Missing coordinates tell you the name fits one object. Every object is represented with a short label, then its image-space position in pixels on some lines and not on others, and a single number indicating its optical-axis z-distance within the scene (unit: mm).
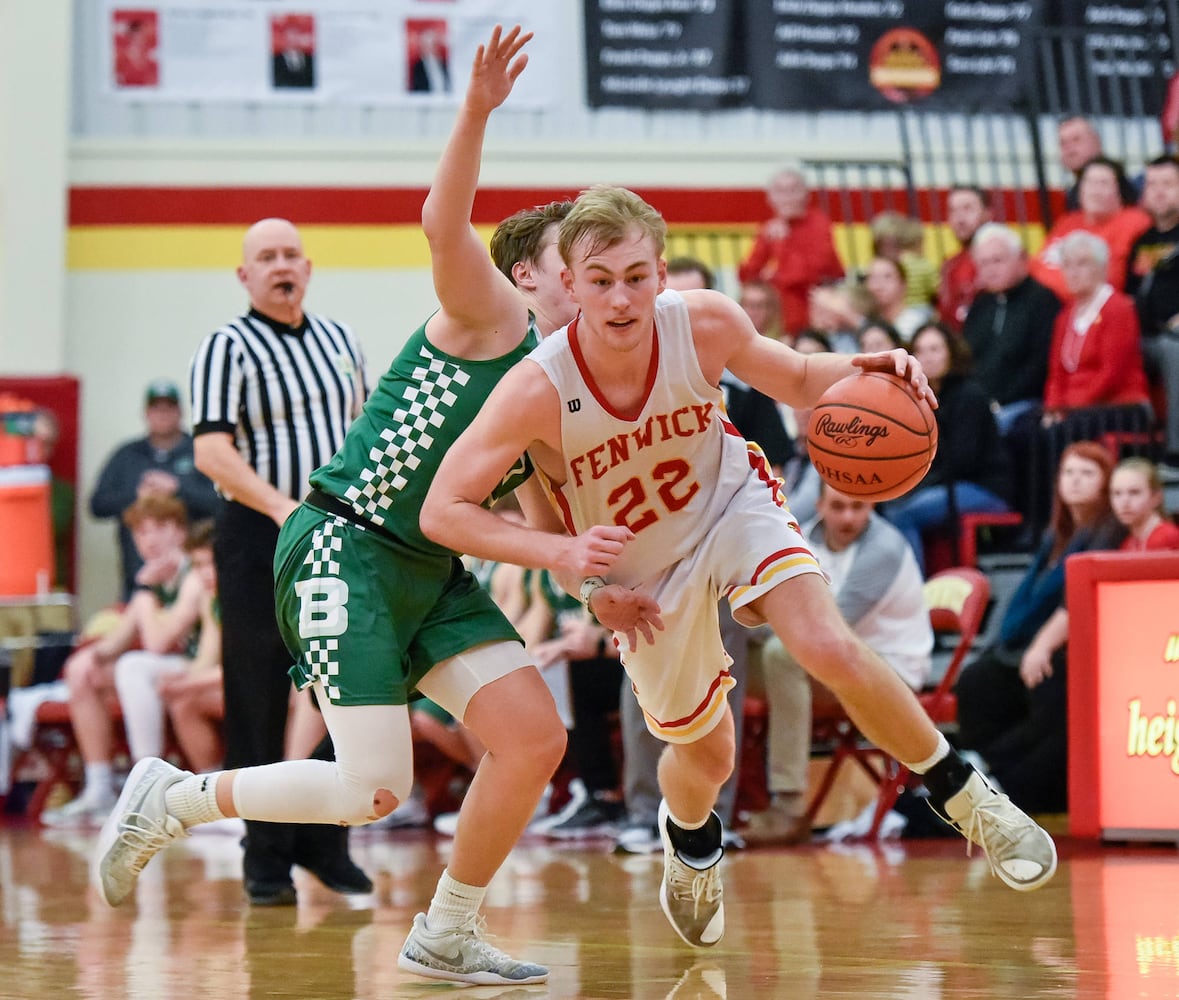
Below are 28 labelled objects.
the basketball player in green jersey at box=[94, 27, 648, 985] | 7159
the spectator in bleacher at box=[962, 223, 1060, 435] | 18212
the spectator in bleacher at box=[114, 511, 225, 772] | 17396
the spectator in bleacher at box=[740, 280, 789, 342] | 18779
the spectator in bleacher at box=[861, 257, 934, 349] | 20177
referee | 10307
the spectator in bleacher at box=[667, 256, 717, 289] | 13284
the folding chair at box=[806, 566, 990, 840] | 13997
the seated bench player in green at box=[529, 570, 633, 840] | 14994
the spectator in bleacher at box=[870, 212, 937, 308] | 21312
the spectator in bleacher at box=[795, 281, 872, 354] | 20075
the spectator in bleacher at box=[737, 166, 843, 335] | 22506
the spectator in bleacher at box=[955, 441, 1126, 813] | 13728
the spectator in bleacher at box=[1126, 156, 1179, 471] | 16596
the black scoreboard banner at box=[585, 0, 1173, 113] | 25330
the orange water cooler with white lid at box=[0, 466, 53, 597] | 21676
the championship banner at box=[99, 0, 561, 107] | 24486
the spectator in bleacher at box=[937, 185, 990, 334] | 21254
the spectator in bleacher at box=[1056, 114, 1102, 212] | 20308
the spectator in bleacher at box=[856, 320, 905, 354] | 17062
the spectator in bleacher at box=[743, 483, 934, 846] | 13502
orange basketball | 7231
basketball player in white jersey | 6828
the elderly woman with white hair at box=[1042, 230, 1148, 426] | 16858
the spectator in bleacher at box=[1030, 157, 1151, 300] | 18794
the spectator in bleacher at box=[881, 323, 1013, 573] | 16319
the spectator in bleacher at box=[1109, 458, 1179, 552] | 13408
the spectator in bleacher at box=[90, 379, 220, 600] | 22186
